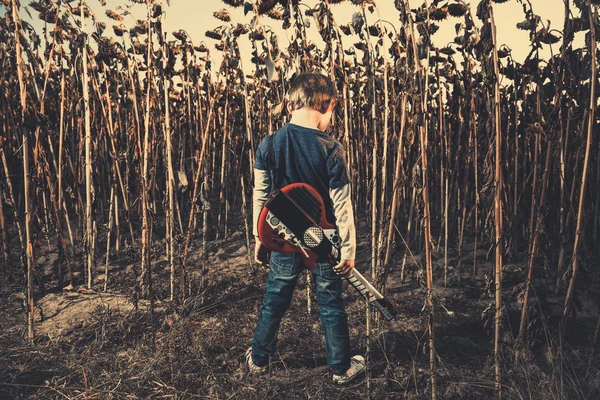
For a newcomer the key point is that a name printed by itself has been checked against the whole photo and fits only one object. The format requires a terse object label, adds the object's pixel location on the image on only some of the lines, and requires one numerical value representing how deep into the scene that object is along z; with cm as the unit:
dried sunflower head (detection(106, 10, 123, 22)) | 369
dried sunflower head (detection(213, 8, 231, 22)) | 392
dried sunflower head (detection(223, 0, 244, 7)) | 335
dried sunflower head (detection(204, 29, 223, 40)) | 411
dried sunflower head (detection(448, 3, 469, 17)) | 288
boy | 215
